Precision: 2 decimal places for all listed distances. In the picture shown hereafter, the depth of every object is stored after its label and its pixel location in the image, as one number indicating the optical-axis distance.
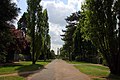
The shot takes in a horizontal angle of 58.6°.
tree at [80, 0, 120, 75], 11.32
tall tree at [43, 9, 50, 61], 32.69
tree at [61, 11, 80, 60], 38.44
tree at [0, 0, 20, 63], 7.19
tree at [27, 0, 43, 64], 19.57
